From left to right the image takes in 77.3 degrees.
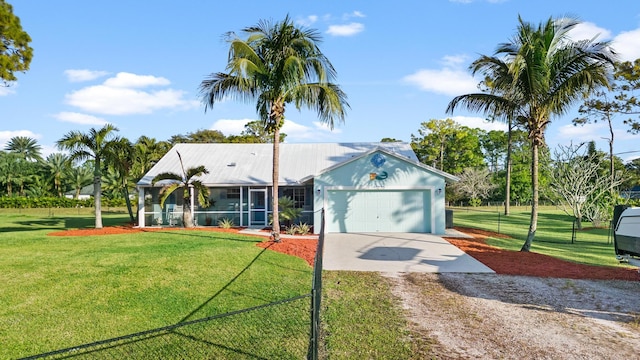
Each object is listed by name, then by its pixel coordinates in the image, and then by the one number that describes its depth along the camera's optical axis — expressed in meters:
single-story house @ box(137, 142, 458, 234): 19.66
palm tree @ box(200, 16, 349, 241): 14.25
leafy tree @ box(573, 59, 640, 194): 25.59
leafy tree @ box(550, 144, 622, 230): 27.52
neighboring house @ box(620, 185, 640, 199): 30.21
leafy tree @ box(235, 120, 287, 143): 56.41
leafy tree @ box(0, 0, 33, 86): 12.62
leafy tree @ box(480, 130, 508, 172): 64.89
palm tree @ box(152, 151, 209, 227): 20.00
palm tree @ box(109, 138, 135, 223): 20.25
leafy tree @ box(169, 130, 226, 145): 54.19
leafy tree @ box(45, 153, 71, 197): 57.87
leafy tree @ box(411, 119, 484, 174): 55.34
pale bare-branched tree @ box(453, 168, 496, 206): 52.03
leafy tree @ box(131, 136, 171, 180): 22.61
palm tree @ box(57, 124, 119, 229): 19.28
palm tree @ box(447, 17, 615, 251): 13.62
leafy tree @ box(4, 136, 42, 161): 71.31
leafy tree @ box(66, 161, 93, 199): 58.84
